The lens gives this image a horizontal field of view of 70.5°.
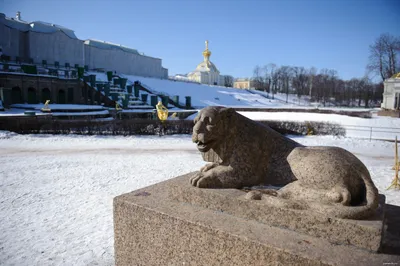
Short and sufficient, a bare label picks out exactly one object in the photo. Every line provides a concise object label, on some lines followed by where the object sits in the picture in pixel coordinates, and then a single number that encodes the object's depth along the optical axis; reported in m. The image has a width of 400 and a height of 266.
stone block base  2.66
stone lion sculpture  3.09
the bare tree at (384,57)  43.62
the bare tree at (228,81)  107.08
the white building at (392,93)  31.38
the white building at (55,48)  43.00
